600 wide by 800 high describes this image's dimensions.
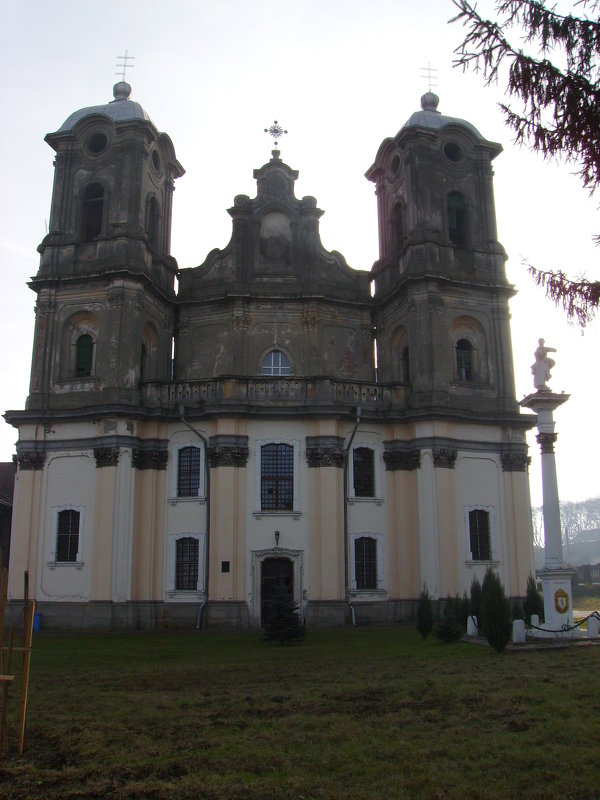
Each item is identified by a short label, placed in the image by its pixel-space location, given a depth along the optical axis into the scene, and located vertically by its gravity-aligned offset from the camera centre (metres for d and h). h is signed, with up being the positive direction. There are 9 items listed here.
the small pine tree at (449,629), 21.56 -1.32
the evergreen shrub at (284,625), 22.61 -1.20
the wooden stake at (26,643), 9.60 -0.71
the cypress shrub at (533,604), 24.11 -0.71
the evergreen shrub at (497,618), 18.66 -0.88
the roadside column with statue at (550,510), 22.27 +2.03
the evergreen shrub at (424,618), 23.36 -1.07
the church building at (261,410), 30.67 +6.97
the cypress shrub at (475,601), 23.64 -0.60
